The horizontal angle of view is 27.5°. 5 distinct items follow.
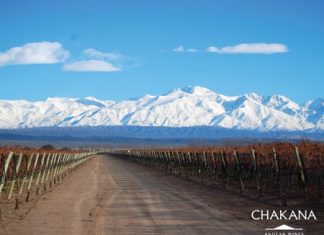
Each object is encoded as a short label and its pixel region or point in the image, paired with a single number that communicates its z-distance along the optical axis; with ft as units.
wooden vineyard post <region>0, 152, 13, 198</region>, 78.79
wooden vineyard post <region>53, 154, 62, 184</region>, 150.20
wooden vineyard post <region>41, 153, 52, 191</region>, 124.94
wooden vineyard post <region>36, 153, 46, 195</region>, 117.89
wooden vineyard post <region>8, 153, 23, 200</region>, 89.05
